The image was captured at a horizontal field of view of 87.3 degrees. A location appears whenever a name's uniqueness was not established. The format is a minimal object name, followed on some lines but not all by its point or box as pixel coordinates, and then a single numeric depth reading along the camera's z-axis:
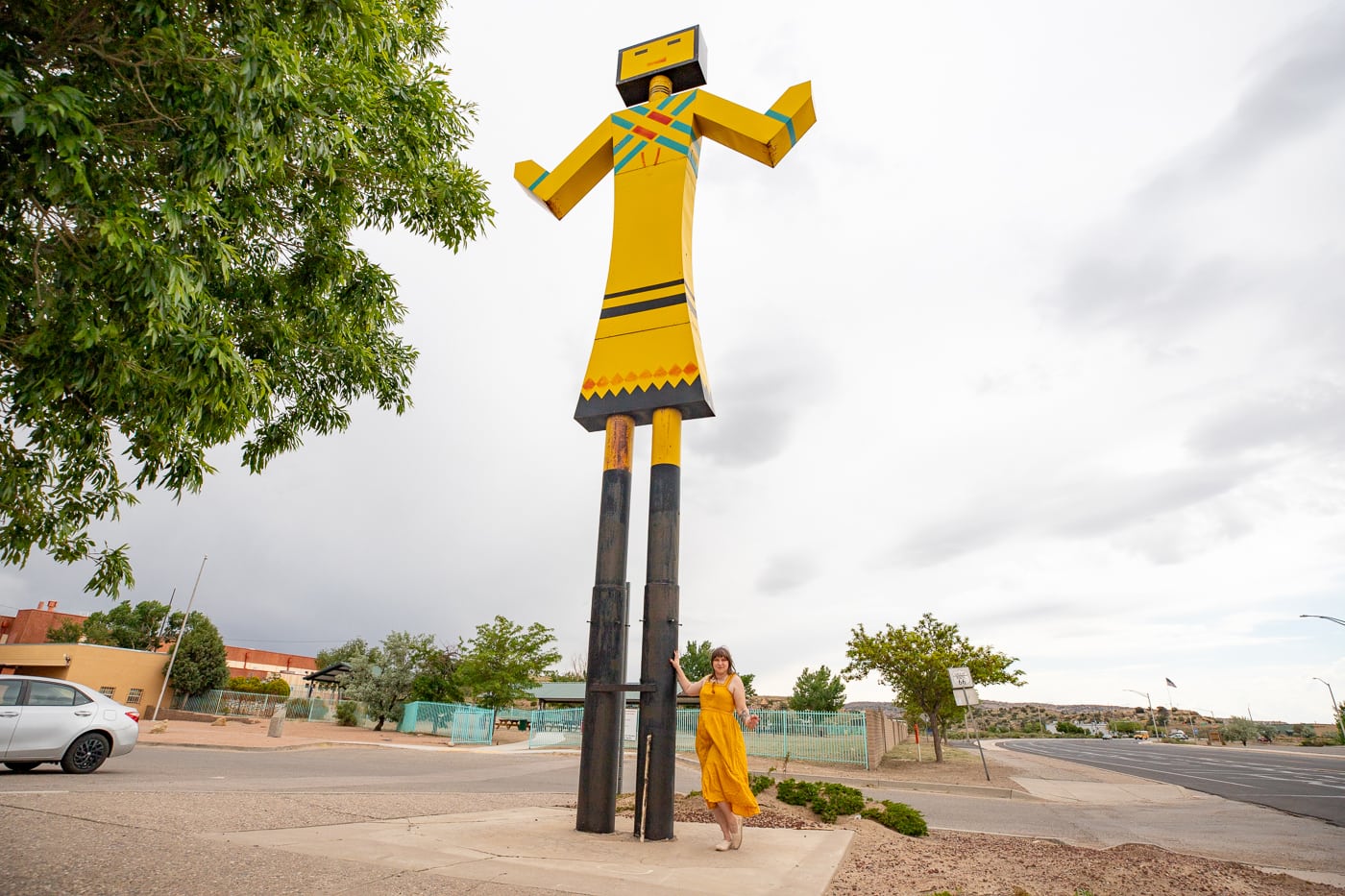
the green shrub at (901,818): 7.00
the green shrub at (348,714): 33.59
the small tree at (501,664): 32.94
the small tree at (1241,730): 55.72
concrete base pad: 4.10
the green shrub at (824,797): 7.59
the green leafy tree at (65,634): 49.38
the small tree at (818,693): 38.06
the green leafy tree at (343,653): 43.45
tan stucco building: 34.03
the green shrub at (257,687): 40.97
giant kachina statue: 5.98
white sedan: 9.15
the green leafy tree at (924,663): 21.52
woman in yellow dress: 5.32
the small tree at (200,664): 38.44
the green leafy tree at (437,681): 32.16
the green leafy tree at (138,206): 3.50
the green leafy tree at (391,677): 32.19
